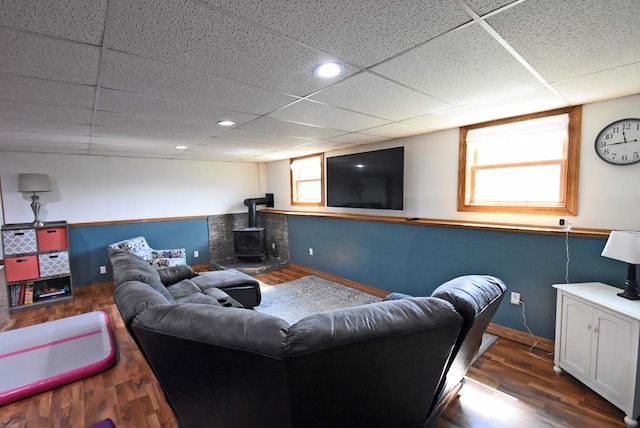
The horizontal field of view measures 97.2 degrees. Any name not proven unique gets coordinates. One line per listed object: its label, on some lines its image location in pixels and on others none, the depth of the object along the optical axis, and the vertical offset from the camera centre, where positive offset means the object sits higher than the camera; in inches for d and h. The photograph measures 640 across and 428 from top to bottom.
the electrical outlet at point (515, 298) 107.5 -39.7
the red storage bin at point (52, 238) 148.3 -20.2
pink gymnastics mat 84.6 -54.2
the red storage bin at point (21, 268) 139.5 -33.6
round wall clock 84.5 +15.6
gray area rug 139.7 -55.2
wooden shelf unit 140.3 -32.3
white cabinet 67.9 -39.9
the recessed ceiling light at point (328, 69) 60.3 +28.2
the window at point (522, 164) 98.0 +11.7
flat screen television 144.7 +9.3
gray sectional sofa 42.6 -26.1
